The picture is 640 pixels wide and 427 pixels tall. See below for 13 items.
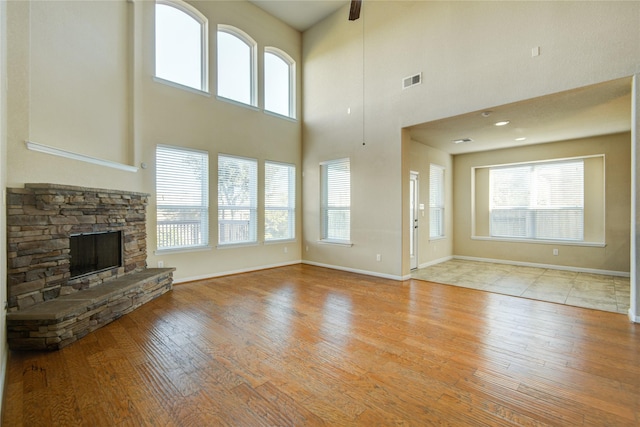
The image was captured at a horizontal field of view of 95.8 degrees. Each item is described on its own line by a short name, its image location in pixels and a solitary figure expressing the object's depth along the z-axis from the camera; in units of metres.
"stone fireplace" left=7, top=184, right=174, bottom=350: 2.50
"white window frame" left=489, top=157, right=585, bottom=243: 5.79
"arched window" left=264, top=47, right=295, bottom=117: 6.30
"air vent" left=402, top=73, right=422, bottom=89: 4.70
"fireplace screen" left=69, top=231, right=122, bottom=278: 3.27
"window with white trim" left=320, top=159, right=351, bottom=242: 5.96
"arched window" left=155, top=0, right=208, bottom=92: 4.73
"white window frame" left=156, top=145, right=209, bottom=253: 4.63
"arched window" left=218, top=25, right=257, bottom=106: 5.50
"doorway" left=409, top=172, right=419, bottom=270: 5.86
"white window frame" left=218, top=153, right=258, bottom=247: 5.66
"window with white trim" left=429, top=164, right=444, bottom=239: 6.64
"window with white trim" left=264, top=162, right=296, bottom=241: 6.16
